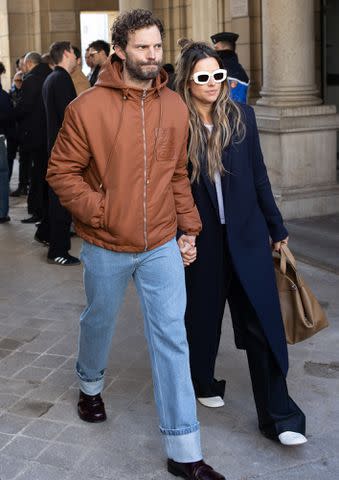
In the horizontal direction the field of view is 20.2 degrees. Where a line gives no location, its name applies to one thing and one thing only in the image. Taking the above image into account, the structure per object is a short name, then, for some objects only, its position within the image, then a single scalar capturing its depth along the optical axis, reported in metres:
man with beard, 3.89
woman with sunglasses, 4.25
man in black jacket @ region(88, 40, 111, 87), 10.93
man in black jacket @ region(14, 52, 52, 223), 9.15
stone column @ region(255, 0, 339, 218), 9.58
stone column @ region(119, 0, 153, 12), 13.21
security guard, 8.78
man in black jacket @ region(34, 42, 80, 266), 8.00
